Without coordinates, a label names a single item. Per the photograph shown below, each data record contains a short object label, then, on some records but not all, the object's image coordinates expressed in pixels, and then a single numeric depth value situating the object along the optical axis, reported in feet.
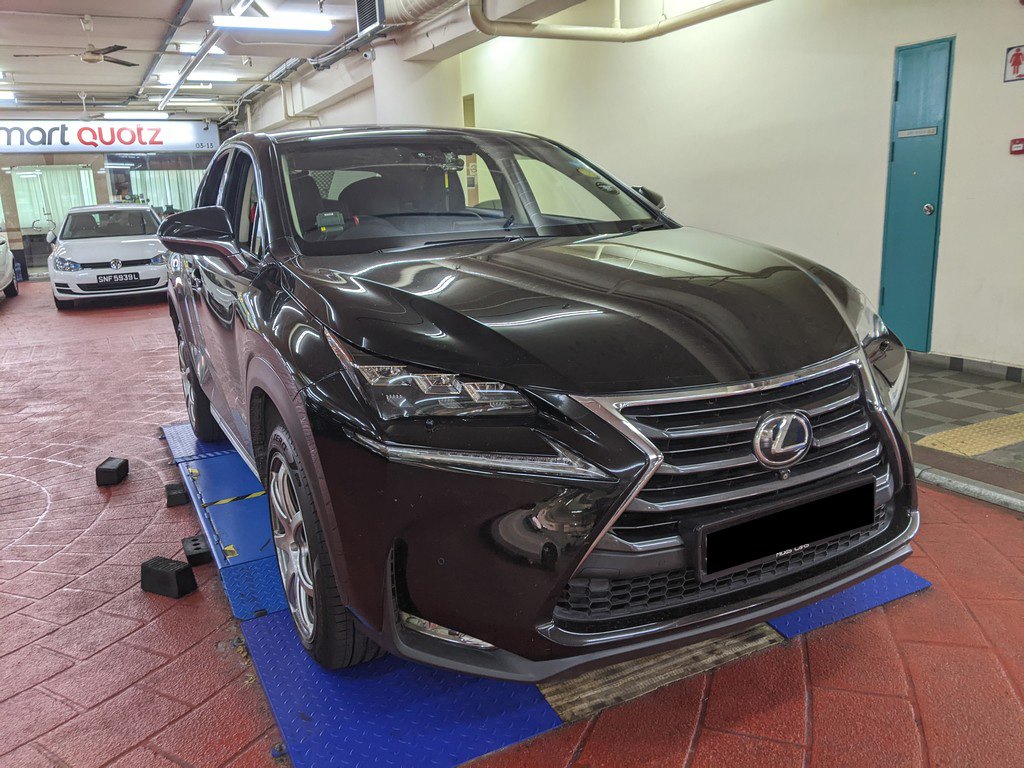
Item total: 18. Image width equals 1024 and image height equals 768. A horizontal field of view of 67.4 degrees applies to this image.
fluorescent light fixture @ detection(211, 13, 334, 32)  26.89
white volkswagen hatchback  31.45
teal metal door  16.12
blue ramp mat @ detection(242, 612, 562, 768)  5.67
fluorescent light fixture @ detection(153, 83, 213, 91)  50.72
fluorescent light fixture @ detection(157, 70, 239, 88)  46.80
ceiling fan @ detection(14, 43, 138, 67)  34.09
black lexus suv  4.75
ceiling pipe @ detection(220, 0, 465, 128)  24.13
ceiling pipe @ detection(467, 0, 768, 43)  20.47
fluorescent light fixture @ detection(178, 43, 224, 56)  39.62
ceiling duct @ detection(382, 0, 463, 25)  23.80
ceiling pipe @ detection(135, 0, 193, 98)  32.13
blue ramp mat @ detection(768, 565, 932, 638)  7.18
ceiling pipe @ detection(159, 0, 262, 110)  27.00
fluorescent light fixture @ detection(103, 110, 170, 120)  57.00
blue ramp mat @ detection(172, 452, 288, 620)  7.86
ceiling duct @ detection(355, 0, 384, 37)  24.99
